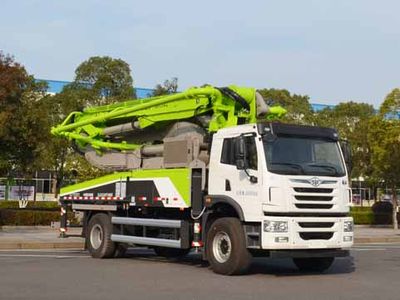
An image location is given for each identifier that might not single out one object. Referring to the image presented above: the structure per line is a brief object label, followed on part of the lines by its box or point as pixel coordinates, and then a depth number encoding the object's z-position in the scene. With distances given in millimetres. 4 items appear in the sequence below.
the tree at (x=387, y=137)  32750
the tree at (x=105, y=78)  43375
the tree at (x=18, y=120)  27422
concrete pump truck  12438
